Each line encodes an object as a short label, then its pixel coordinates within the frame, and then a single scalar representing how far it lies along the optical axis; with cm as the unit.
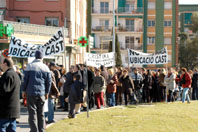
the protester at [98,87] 1767
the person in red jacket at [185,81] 2105
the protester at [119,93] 2109
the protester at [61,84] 1709
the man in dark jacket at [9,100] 777
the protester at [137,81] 2178
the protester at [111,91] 1931
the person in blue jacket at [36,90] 991
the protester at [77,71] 1449
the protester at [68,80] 1591
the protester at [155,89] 2277
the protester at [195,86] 2493
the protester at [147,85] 2216
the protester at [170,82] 2128
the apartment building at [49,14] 3897
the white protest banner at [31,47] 1745
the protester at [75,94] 1377
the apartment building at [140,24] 7306
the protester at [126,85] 1989
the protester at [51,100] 1204
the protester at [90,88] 1650
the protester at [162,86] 2236
